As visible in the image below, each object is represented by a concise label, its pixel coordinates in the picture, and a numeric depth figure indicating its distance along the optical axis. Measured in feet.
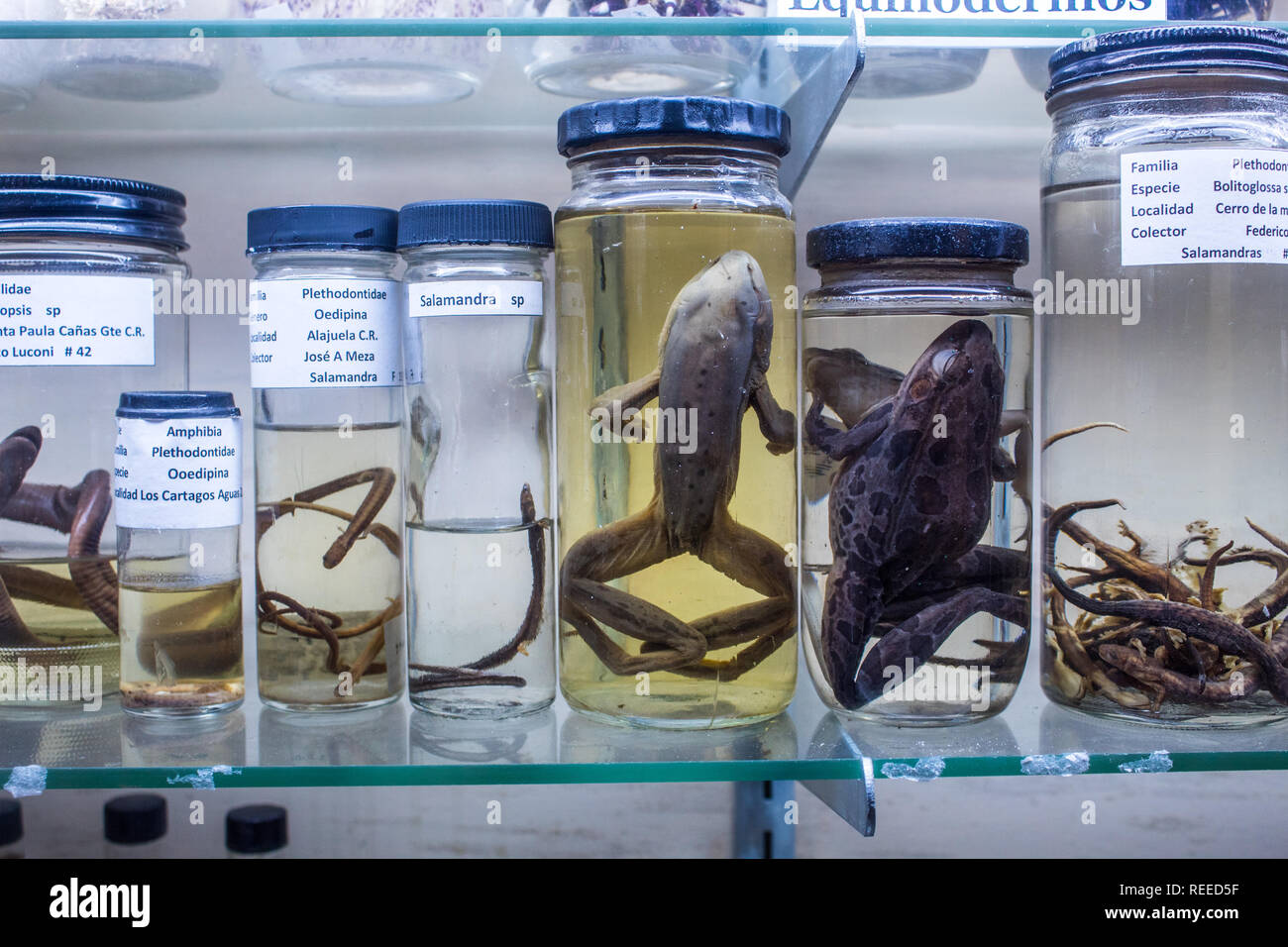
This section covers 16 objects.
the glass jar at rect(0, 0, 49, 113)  2.49
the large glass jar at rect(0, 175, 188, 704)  2.28
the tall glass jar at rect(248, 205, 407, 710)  2.26
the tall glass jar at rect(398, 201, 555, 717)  2.32
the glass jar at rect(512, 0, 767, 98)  2.39
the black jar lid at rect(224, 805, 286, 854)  3.17
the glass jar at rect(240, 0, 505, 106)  2.39
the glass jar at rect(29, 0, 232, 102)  2.36
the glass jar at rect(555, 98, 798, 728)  2.09
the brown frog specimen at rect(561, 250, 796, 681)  2.07
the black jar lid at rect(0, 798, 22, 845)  3.17
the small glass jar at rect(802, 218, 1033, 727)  2.09
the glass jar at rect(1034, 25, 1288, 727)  2.10
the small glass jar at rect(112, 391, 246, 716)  2.22
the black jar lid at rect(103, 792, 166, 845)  3.16
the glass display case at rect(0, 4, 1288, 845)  2.06
